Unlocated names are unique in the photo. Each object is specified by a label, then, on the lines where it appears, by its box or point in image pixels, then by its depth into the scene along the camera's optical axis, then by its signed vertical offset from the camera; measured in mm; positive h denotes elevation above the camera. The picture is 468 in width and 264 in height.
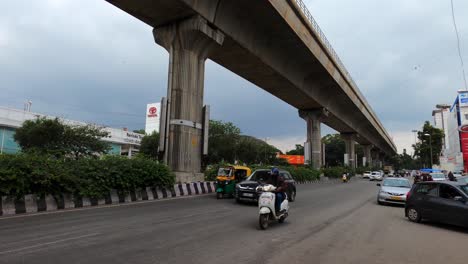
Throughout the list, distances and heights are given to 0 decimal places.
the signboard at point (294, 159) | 108562 +4778
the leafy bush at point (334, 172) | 50775 +378
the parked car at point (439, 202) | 9977 -864
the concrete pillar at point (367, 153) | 96912 +6279
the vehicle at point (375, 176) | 54294 -230
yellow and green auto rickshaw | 17281 -264
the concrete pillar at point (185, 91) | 19812 +4991
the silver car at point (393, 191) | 16484 -800
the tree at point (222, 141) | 70875 +6871
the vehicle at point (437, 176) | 26812 -50
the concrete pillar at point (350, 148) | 70594 +5686
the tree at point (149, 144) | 70000 +5841
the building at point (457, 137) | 40406 +6184
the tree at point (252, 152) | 76950 +5306
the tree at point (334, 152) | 121938 +8188
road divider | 10281 -1062
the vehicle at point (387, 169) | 97725 +1572
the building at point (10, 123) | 52719 +7736
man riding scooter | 9641 -390
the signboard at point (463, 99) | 55500 +12665
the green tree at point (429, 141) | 73062 +7702
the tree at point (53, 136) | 41125 +4333
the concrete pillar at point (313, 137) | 45484 +5274
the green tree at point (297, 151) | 140888 +9907
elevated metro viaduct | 19641 +8849
